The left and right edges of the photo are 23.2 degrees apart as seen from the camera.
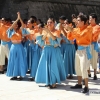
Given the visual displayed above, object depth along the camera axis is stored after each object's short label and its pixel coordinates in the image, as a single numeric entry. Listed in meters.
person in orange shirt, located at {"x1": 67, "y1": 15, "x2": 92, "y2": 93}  5.14
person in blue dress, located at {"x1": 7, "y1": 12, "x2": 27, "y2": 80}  6.60
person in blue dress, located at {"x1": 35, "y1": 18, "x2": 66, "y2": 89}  5.55
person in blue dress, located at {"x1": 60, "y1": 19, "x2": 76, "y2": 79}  6.81
